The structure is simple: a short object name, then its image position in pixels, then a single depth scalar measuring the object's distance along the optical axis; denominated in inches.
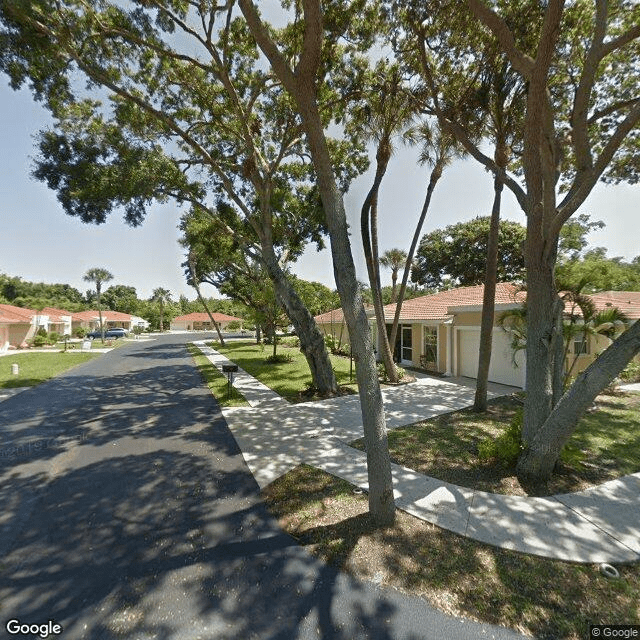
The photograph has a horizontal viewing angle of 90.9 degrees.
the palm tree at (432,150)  370.4
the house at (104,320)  1956.7
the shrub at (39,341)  1170.6
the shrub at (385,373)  510.9
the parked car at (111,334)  1788.9
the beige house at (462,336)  458.6
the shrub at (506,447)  210.3
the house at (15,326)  1024.7
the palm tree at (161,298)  2546.8
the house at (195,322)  2810.0
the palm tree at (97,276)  1719.5
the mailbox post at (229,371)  402.3
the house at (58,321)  1417.3
